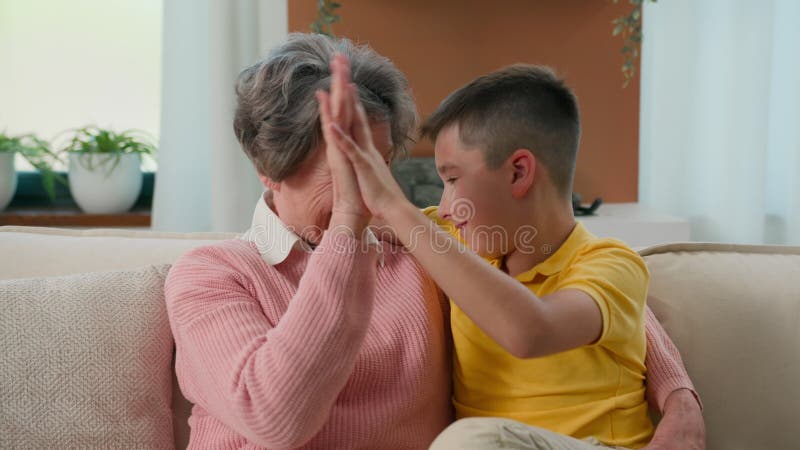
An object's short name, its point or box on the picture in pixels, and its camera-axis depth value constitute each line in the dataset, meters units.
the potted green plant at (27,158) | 3.30
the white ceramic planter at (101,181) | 3.30
